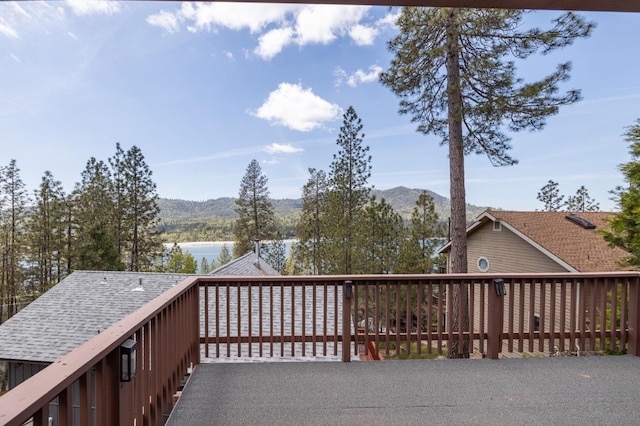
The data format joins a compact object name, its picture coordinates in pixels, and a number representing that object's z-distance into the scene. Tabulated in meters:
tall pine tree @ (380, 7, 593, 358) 6.30
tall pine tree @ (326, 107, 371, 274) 16.86
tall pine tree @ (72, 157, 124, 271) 19.55
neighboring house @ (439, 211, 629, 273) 10.20
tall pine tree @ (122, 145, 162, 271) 20.52
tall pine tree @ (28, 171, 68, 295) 18.59
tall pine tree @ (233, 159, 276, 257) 25.70
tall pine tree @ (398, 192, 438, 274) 15.36
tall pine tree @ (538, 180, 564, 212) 23.88
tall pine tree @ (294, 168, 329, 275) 18.60
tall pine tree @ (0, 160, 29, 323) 18.08
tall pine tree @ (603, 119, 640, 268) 5.71
